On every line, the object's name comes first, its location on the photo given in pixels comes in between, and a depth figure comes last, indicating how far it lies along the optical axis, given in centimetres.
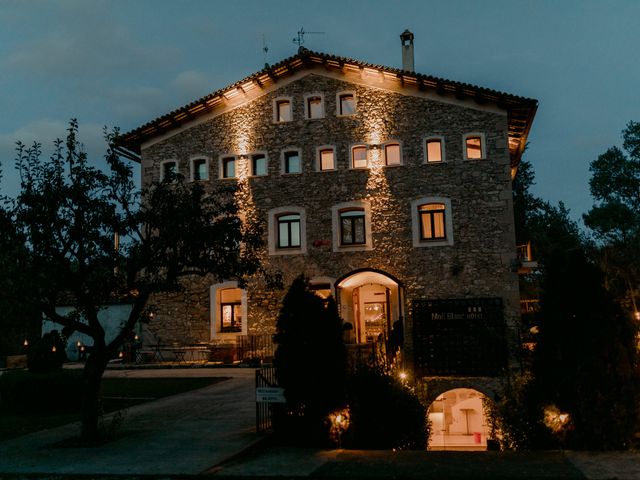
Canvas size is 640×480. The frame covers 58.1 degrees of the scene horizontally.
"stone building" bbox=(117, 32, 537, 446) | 1894
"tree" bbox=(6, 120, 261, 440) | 935
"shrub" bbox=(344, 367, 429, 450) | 982
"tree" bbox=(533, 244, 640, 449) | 835
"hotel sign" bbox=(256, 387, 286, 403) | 945
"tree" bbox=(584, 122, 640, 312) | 3381
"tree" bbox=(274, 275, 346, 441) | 945
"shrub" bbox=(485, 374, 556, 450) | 898
